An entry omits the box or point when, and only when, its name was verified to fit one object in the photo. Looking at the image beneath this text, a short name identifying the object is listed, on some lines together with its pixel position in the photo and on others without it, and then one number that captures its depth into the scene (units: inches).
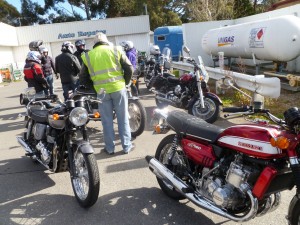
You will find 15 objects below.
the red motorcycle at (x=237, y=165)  95.7
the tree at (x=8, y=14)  1964.8
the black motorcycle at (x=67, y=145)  142.4
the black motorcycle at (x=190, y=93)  263.6
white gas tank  357.4
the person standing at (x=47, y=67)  382.0
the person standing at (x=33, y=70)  313.9
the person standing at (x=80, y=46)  350.6
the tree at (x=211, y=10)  852.5
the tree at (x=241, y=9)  922.1
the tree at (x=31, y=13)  1877.5
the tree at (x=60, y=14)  1846.7
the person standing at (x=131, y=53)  368.9
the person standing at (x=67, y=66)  320.5
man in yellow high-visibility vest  198.4
